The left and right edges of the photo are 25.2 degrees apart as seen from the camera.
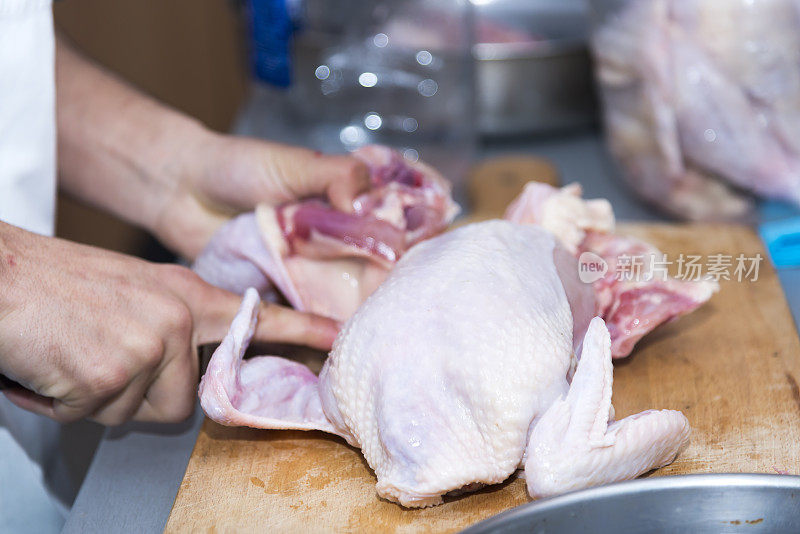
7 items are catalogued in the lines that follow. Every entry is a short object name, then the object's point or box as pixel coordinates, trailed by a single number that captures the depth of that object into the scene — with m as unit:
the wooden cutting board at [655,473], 0.92
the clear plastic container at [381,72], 1.32
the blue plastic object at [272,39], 1.33
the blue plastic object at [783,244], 1.14
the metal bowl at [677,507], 0.88
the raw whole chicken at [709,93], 1.10
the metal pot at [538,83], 1.27
